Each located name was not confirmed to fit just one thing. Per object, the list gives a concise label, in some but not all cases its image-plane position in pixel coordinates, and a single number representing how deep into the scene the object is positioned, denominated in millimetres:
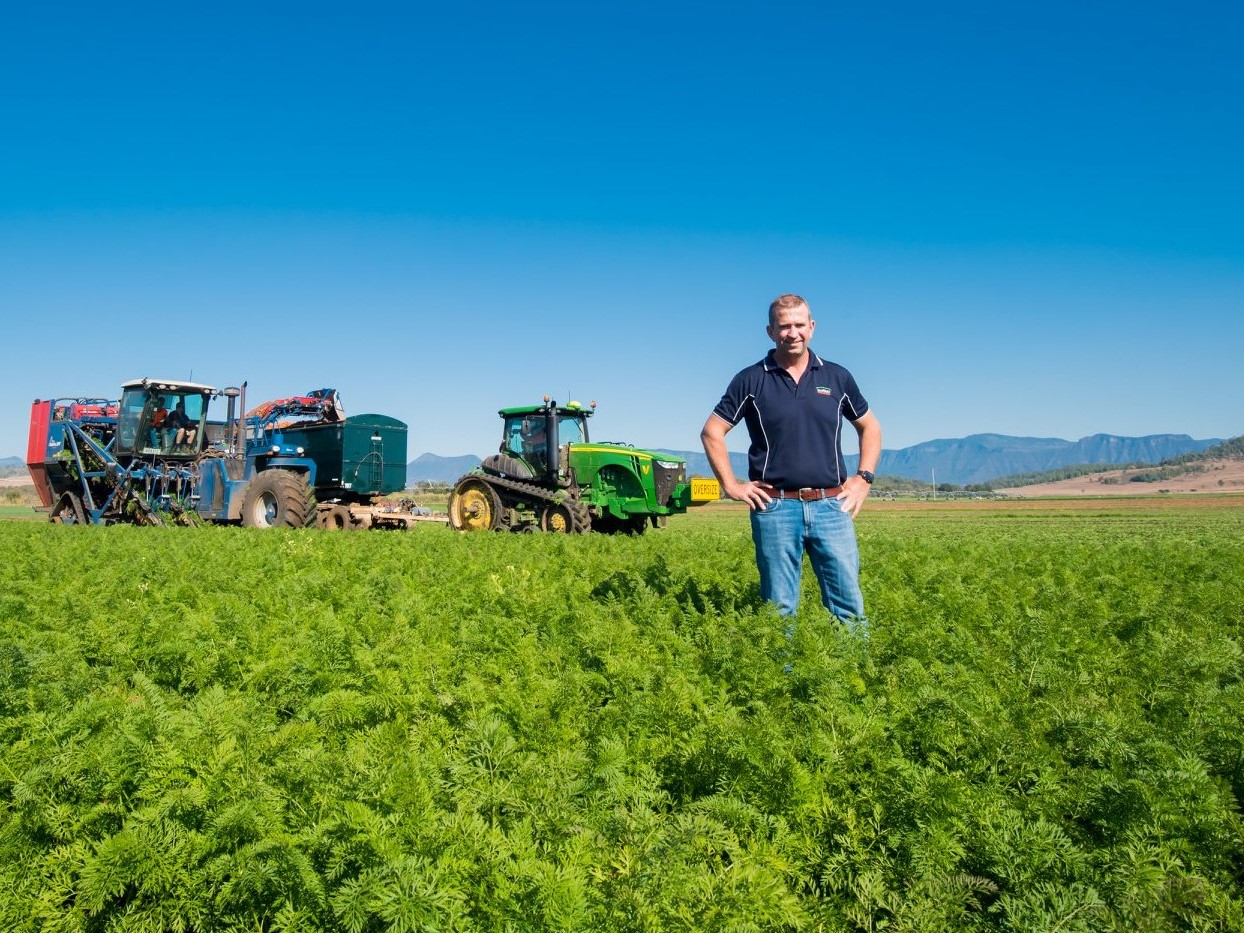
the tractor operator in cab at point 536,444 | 16531
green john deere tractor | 16312
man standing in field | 5301
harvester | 17859
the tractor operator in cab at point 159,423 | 19000
